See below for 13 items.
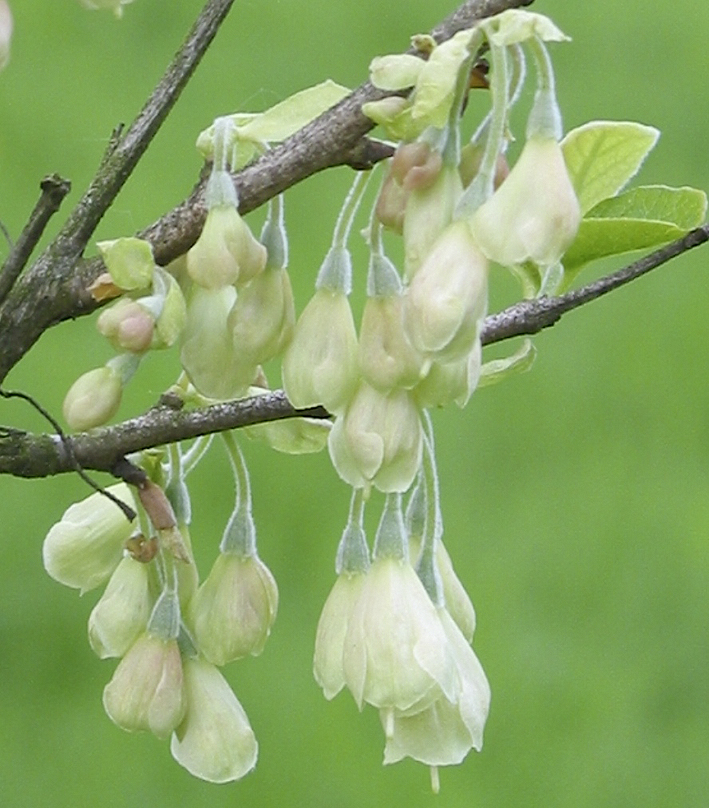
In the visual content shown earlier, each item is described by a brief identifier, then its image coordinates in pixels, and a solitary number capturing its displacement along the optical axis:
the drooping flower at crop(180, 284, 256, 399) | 0.65
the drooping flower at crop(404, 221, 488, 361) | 0.62
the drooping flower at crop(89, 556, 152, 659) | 0.68
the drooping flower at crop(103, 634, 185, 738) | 0.67
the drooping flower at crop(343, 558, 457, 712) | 0.65
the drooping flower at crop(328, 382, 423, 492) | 0.64
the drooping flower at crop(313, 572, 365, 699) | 0.66
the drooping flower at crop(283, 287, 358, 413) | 0.64
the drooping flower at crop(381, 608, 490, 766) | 0.66
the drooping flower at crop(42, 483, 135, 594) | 0.69
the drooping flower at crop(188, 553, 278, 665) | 0.68
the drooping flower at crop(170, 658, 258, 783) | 0.68
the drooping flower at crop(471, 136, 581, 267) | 0.62
